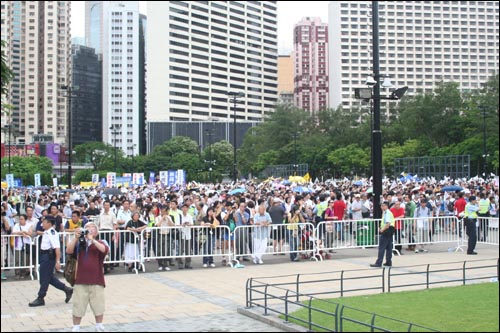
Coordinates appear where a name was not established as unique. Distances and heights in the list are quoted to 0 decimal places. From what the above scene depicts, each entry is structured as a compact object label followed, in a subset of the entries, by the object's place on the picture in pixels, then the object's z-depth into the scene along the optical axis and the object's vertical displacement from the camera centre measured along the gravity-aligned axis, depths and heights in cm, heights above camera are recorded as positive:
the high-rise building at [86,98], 18512 +2141
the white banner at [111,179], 4900 -31
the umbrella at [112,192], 3686 -95
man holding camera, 958 -149
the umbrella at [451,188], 3170 -70
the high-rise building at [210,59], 15662 +2827
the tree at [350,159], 8238 +189
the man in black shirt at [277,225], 1852 -140
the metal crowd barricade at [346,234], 1888 -171
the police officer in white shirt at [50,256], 1238 -150
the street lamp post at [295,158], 7980 +223
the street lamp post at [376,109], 1969 +192
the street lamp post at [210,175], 8526 -14
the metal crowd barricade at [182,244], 1692 -178
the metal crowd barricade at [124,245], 1655 -174
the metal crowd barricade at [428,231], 1986 -174
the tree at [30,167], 9717 +142
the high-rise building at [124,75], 17675 +2679
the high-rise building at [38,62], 16812 +2886
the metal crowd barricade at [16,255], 1538 -185
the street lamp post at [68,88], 4059 +530
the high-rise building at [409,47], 16030 +3063
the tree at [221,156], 11698 +330
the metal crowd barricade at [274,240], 1803 -181
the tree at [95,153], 12321 +435
